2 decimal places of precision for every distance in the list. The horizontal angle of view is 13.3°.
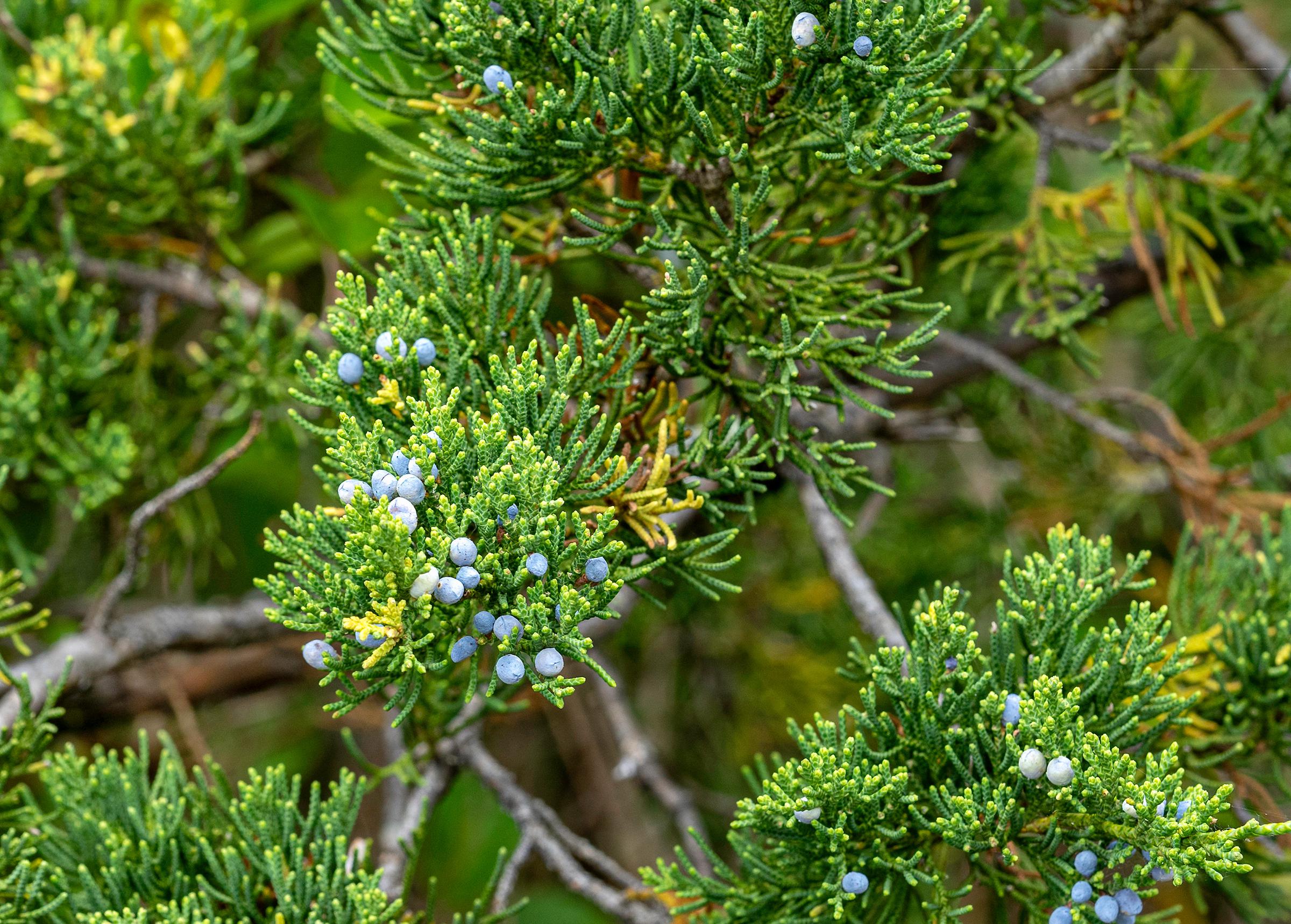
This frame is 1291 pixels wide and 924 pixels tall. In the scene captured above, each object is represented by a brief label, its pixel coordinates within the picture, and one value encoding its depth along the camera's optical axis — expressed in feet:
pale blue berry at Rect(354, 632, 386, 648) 3.56
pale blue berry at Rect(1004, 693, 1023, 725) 3.66
